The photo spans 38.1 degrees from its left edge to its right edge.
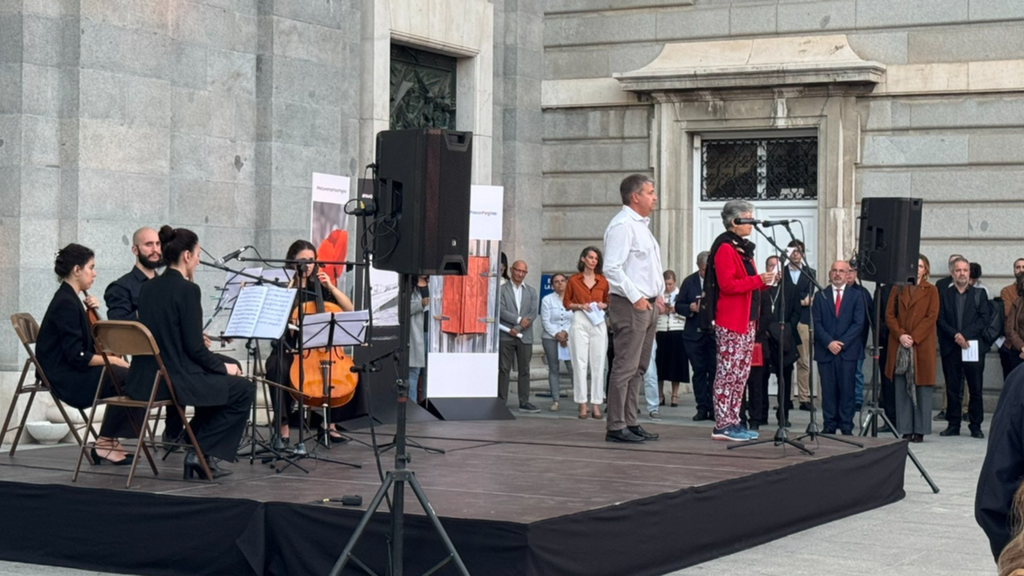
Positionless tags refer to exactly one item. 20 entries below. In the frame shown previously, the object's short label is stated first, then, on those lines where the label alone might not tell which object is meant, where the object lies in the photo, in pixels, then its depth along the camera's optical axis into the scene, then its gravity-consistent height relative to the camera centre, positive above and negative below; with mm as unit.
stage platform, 6684 -1258
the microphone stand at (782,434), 9273 -1081
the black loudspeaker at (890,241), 11281 +202
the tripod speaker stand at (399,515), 6215 -1091
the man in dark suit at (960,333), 13789 -600
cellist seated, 9656 -369
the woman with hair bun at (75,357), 8906 -638
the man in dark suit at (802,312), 14312 -461
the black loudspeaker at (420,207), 6641 +234
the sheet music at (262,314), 8602 -342
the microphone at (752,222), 9173 +277
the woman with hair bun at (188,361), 8227 -599
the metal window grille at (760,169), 16516 +1088
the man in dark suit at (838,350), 12805 -732
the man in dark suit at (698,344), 14469 -800
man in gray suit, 15227 -687
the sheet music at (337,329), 9141 -447
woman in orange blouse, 14234 -595
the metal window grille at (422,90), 15633 +1833
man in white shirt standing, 9984 -130
